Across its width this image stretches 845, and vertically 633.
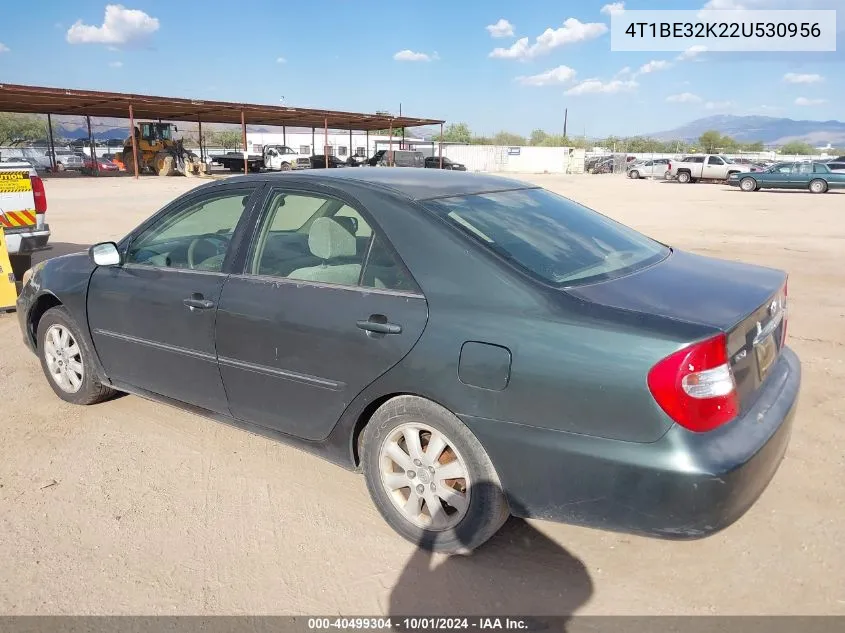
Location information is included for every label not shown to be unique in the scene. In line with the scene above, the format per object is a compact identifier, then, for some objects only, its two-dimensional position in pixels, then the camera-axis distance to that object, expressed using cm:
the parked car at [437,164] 4178
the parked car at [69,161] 4153
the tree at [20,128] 7100
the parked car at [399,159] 3806
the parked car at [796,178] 2669
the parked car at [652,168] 4181
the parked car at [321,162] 3753
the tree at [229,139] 9085
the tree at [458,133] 9678
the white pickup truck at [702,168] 3466
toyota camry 223
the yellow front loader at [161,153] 3453
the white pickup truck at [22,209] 724
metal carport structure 2828
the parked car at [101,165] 3899
